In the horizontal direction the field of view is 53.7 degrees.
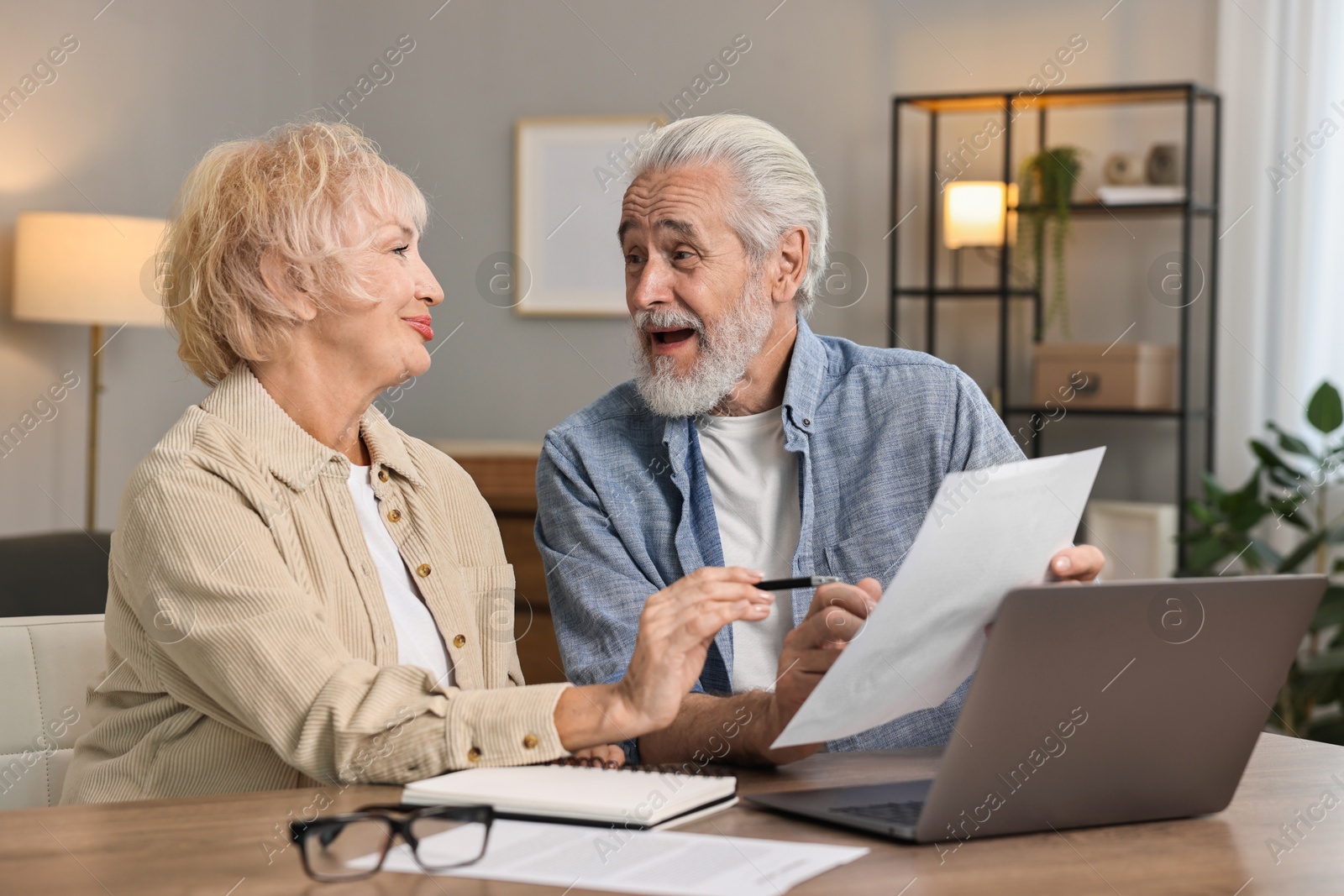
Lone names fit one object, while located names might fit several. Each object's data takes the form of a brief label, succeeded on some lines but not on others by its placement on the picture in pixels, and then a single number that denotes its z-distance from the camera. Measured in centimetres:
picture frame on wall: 500
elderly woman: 117
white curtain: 399
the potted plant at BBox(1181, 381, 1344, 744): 339
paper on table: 87
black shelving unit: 405
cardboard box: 406
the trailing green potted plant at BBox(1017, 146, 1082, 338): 416
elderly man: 169
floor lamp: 361
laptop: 95
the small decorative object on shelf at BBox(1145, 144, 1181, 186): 413
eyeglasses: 90
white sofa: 146
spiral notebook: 100
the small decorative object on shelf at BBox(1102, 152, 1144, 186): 416
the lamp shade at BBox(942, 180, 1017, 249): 424
